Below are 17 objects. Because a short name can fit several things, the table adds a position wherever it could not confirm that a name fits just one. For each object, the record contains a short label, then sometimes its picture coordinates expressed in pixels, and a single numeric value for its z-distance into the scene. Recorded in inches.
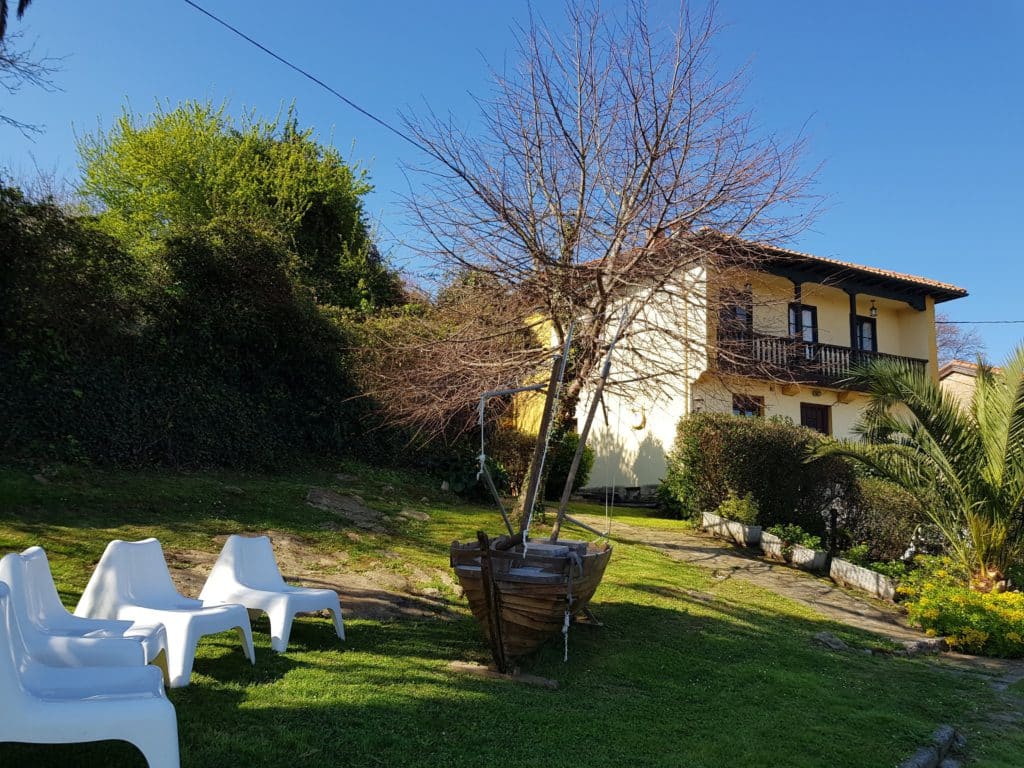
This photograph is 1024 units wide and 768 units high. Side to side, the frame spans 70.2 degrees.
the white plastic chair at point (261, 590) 245.3
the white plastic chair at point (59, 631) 164.7
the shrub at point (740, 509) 554.3
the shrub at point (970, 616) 370.9
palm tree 430.6
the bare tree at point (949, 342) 1701.5
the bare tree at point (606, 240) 443.2
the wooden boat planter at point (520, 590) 254.1
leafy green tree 846.4
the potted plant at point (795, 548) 511.2
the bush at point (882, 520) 546.9
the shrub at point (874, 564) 490.6
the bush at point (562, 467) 681.3
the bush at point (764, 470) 568.4
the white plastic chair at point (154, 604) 202.8
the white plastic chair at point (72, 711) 127.1
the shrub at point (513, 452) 653.9
